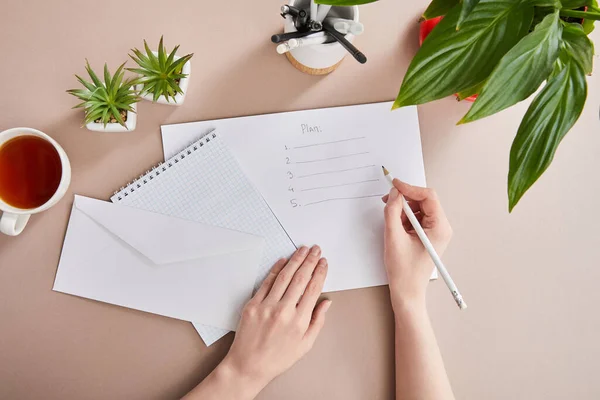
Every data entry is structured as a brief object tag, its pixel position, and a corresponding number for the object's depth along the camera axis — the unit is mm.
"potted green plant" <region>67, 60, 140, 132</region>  645
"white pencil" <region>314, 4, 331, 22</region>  583
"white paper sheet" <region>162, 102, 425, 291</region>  755
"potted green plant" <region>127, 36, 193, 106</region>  640
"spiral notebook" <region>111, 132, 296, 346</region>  739
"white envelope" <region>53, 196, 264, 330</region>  729
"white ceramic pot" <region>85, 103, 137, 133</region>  675
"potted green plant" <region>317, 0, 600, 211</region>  470
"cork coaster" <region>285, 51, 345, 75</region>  724
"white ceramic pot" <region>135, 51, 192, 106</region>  694
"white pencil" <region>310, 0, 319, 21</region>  586
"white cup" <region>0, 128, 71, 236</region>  654
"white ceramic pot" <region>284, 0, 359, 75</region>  635
